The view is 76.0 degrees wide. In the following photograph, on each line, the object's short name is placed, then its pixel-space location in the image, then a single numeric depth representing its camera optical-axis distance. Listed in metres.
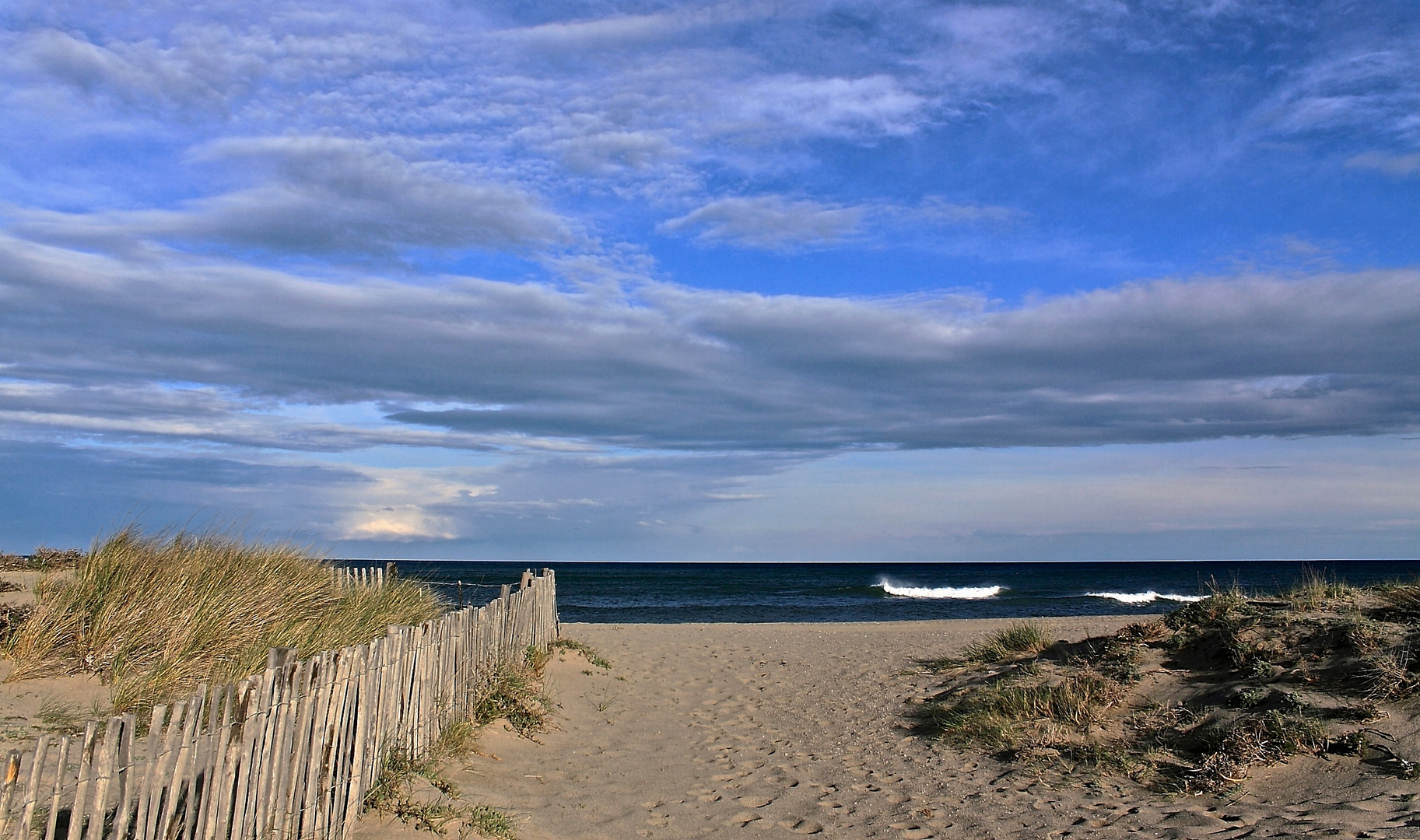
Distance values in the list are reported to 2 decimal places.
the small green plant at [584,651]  12.75
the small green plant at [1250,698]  7.38
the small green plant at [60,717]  5.98
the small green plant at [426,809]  5.42
